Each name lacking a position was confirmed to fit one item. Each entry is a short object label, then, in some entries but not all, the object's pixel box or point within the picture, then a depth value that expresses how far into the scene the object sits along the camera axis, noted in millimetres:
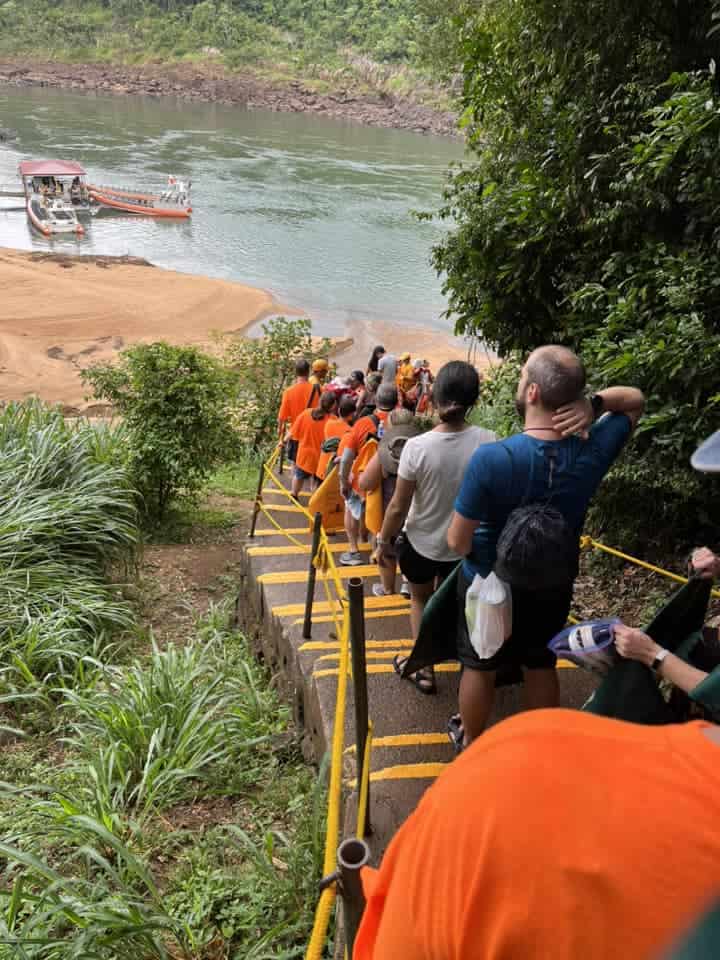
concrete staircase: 2824
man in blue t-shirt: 2361
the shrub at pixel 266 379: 11969
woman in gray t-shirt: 2953
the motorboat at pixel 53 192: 28359
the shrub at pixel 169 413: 8109
